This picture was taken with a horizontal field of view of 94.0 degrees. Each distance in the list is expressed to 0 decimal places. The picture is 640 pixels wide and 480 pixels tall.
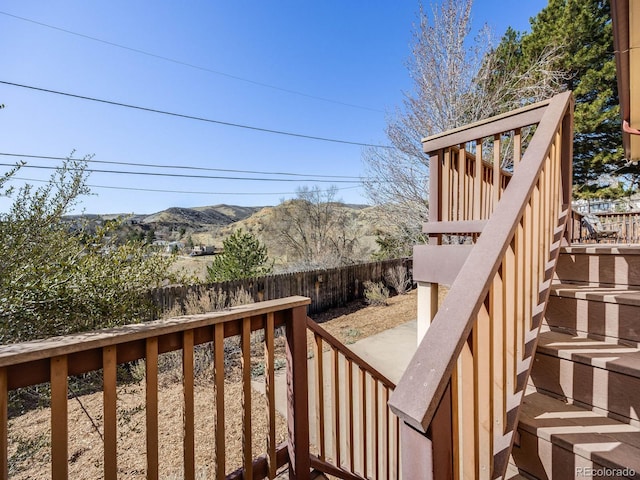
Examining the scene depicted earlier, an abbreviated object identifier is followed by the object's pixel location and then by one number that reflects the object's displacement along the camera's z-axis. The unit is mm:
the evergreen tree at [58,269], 3055
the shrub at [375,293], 9320
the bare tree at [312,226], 15828
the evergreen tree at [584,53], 10070
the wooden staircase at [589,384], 1070
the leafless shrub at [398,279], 10609
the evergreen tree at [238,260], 9001
